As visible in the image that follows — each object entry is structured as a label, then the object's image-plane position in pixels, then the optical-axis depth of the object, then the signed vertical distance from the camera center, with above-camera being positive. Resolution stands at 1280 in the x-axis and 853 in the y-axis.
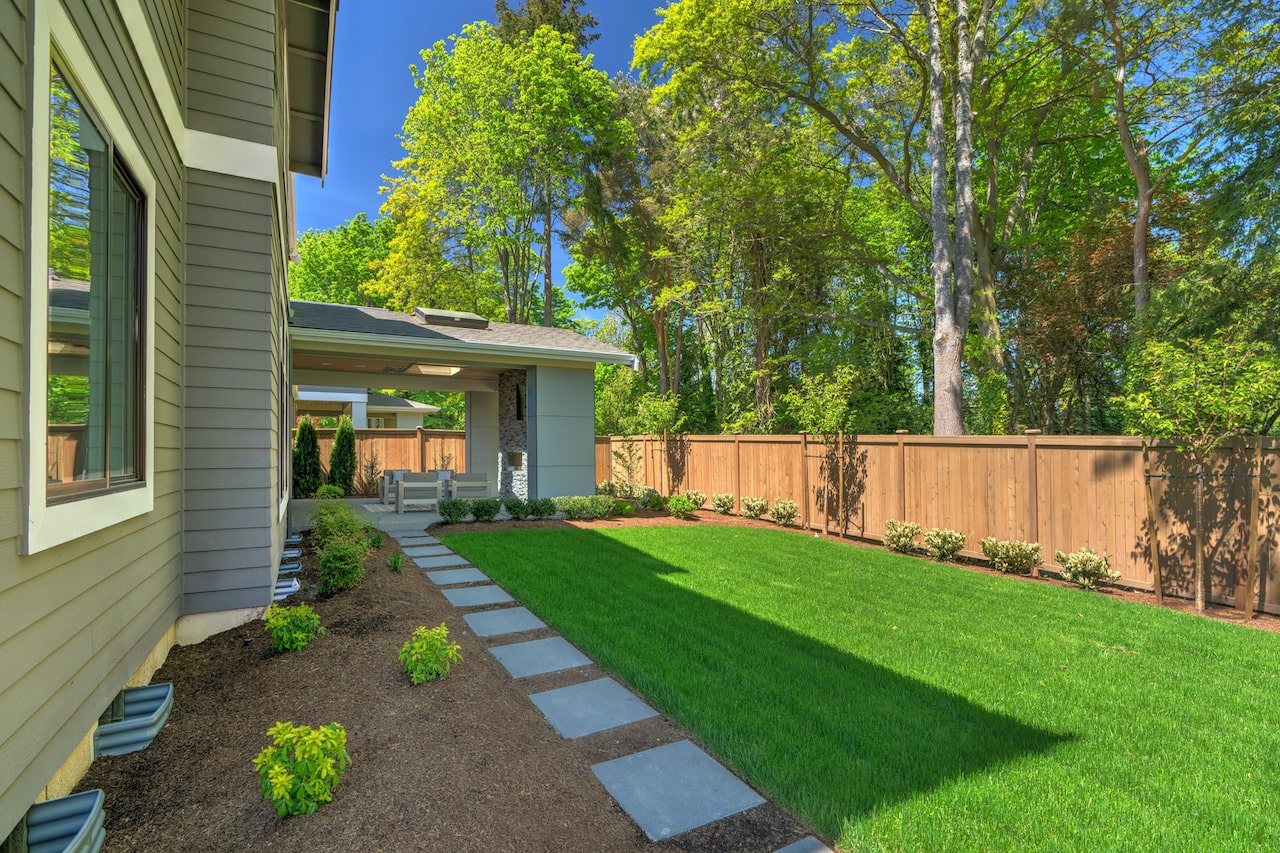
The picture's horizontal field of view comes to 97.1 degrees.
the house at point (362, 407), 19.25 +1.20
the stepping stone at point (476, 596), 4.98 -1.45
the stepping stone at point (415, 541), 7.50 -1.40
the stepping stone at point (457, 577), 5.62 -1.43
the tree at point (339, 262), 25.41 +7.94
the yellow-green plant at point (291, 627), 3.46 -1.19
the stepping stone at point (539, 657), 3.63 -1.49
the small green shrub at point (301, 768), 2.04 -1.22
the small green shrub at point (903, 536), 7.96 -1.44
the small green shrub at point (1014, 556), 6.64 -1.46
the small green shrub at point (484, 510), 9.15 -1.18
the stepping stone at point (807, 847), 2.04 -1.50
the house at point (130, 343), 1.60 +0.43
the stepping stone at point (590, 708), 2.91 -1.49
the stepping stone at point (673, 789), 2.20 -1.49
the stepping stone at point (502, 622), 4.32 -1.47
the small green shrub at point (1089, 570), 6.06 -1.47
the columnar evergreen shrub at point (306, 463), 12.95 -0.56
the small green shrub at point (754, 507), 10.76 -1.38
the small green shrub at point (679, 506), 10.91 -1.36
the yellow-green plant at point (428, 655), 3.23 -1.27
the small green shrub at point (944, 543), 7.43 -1.45
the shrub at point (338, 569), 4.72 -1.10
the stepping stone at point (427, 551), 6.82 -1.41
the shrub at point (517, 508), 9.44 -1.19
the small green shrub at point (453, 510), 8.88 -1.15
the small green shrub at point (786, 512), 10.05 -1.37
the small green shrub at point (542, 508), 9.58 -1.22
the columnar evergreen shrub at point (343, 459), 14.05 -0.52
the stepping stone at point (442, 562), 6.29 -1.42
